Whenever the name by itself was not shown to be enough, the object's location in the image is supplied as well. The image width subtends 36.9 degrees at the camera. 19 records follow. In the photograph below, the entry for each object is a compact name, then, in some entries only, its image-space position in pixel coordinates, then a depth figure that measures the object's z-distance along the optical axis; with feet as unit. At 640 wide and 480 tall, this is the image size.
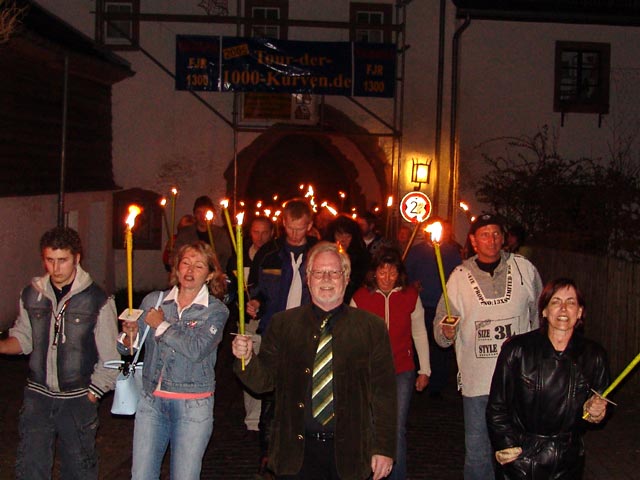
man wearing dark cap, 20.49
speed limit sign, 44.05
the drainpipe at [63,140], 51.29
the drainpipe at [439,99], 67.21
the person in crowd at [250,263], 29.32
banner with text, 63.31
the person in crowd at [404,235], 47.80
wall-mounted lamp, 68.23
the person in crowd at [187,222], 39.88
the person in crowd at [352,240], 32.09
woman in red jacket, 22.63
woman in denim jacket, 17.87
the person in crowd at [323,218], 46.67
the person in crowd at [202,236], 37.93
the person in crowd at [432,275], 35.06
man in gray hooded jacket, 18.88
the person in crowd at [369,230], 41.13
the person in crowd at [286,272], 25.05
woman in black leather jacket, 16.31
